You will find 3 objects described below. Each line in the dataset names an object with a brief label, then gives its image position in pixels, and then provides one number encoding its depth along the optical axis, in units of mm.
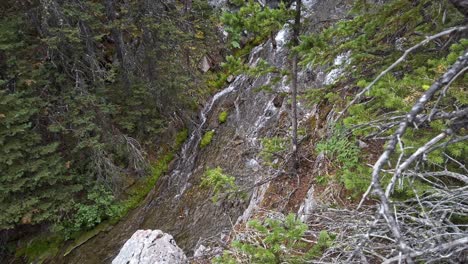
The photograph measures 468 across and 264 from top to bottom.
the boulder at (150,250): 4652
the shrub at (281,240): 2484
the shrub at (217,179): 3928
